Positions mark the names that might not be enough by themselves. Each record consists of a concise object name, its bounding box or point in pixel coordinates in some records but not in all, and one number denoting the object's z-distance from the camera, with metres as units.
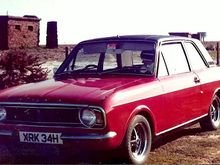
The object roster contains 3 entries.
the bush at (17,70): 10.28
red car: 5.33
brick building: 37.94
